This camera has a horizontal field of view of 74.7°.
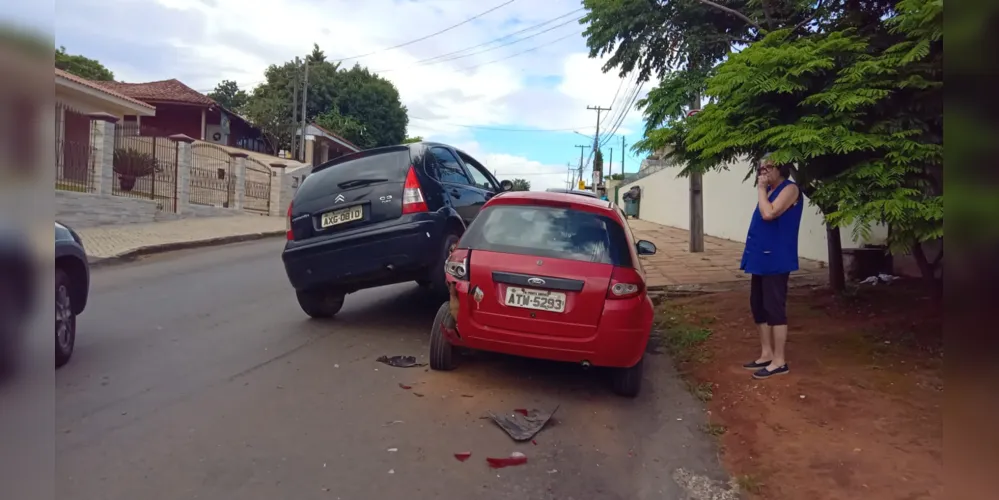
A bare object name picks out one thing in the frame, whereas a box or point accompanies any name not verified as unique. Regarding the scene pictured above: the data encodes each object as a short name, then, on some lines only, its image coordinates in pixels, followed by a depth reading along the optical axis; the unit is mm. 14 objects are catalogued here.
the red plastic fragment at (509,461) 3604
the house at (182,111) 32375
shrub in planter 15328
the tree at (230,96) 54281
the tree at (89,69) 37156
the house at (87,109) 12906
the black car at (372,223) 5926
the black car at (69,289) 4668
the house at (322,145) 37031
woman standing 4852
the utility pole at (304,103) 36453
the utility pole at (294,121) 38188
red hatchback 4438
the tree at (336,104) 41531
